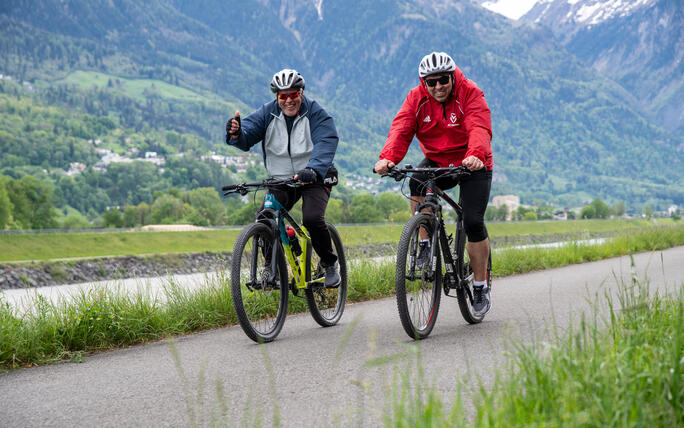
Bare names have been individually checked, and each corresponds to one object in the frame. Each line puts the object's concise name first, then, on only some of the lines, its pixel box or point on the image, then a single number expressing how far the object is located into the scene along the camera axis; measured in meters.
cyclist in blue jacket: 6.11
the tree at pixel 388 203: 109.04
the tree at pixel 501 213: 131.25
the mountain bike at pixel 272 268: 5.47
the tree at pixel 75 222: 123.14
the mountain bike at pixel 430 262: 5.19
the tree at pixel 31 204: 93.25
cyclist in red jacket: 5.74
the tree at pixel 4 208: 84.00
